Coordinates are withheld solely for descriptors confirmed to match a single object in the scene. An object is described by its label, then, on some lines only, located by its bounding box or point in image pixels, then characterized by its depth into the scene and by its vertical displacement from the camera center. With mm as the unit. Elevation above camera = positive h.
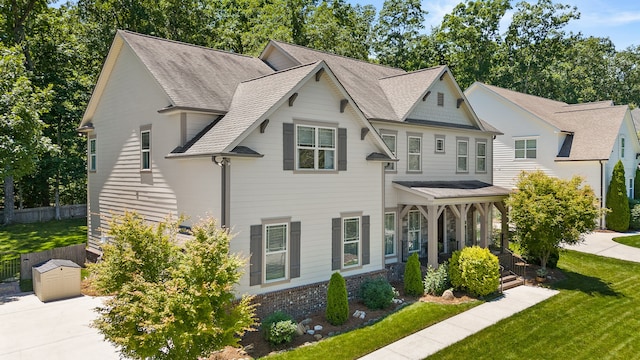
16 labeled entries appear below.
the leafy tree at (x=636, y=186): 33500 -970
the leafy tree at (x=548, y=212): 17666 -1632
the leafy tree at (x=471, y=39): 48656 +15401
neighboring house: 29953 +2624
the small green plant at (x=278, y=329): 11750 -4369
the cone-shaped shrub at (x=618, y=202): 29156 -1940
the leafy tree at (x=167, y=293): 8336 -2460
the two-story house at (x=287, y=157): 13203 +557
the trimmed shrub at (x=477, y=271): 16094 -3753
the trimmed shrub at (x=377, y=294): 14812 -4278
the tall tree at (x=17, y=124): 17891 +2069
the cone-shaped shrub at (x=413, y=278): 16250 -4037
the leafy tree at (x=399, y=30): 48594 +16537
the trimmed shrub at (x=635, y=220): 30141 -3281
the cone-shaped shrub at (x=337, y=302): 13453 -4126
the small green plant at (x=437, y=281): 16328 -4177
